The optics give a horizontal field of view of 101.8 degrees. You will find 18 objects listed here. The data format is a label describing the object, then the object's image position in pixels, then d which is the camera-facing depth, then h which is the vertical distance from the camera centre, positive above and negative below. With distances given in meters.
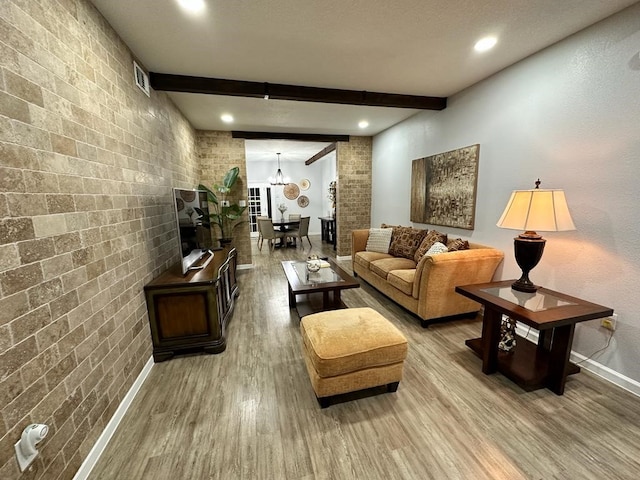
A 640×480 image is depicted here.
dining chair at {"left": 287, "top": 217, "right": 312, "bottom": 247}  6.94 -0.83
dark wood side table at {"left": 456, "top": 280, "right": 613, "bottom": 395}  1.72 -0.97
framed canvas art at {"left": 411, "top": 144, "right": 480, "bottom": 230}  3.09 +0.11
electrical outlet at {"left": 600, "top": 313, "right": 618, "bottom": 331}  1.91 -0.95
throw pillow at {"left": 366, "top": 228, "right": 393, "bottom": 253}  4.17 -0.68
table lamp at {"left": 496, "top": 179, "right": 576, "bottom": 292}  1.89 -0.19
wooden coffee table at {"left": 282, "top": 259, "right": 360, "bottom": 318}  2.71 -0.90
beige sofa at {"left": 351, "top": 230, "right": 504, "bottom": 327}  2.57 -0.88
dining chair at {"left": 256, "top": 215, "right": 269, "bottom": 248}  6.81 -0.94
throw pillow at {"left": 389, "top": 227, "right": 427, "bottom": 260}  3.74 -0.65
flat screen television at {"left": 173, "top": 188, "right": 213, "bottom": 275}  2.32 -0.24
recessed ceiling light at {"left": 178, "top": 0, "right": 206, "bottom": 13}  1.65 +1.26
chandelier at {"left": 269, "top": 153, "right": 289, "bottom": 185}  7.84 +0.62
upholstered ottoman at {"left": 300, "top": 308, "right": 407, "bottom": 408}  1.62 -0.99
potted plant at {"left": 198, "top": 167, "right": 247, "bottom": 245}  4.51 -0.14
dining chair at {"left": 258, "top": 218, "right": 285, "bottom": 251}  6.60 -0.76
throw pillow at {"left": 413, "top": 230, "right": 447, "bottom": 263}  3.38 -0.58
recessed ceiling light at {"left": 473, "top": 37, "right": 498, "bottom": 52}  2.12 +1.26
